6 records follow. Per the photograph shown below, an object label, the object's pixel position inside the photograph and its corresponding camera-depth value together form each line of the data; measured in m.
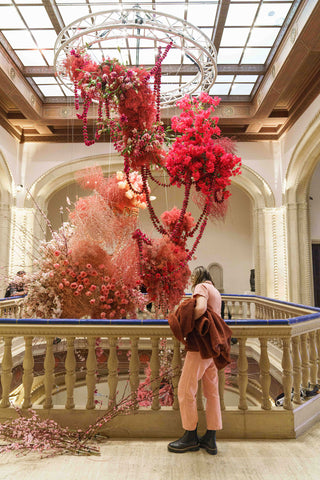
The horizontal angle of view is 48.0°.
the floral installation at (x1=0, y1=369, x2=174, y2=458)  2.62
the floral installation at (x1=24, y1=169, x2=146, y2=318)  3.52
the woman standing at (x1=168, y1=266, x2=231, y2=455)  2.62
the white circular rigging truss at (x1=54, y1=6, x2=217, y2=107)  3.45
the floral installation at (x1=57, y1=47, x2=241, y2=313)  3.22
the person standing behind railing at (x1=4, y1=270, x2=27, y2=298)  3.58
